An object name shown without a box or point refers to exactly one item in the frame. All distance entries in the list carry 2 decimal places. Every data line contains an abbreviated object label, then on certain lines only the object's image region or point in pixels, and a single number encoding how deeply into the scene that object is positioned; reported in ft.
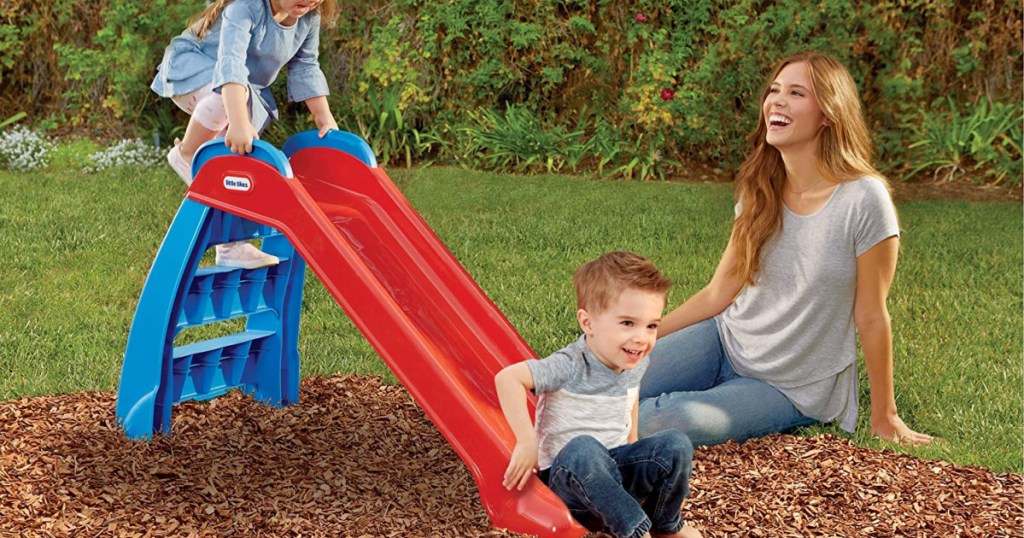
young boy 9.65
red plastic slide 10.14
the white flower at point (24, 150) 30.17
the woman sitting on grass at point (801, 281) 12.71
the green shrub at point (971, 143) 30.17
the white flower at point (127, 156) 30.55
